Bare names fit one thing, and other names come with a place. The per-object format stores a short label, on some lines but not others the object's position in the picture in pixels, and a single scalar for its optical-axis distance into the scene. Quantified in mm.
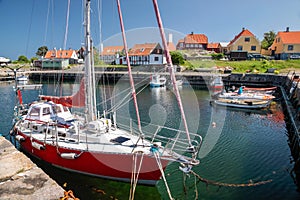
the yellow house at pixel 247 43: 66938
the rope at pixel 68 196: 3961
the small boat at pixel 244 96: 29206
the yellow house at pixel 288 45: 59812
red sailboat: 8945
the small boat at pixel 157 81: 48125
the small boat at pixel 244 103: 27641
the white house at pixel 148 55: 72062
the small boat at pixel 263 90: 35806
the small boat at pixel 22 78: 56094
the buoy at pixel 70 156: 9875
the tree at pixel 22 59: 107656
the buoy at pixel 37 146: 11073
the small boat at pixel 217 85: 40900
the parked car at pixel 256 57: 66262
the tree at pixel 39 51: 117888
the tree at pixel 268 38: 88038
